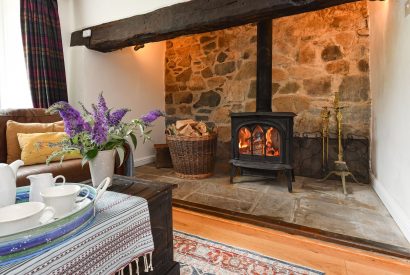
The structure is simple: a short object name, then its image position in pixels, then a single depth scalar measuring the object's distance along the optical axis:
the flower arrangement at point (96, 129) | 0.92
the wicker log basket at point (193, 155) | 2.85
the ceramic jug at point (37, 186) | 0.80
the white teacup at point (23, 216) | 0.57
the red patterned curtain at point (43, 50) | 2.46
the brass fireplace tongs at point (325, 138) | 2.70
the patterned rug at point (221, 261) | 1.26
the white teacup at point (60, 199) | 0.70
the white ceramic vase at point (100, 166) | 1.00
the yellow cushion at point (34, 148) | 1.94
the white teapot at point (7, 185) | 0.71
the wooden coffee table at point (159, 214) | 0.99
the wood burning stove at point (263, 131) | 2.39
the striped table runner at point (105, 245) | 0.54
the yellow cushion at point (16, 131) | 2.02
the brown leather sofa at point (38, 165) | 1.76
